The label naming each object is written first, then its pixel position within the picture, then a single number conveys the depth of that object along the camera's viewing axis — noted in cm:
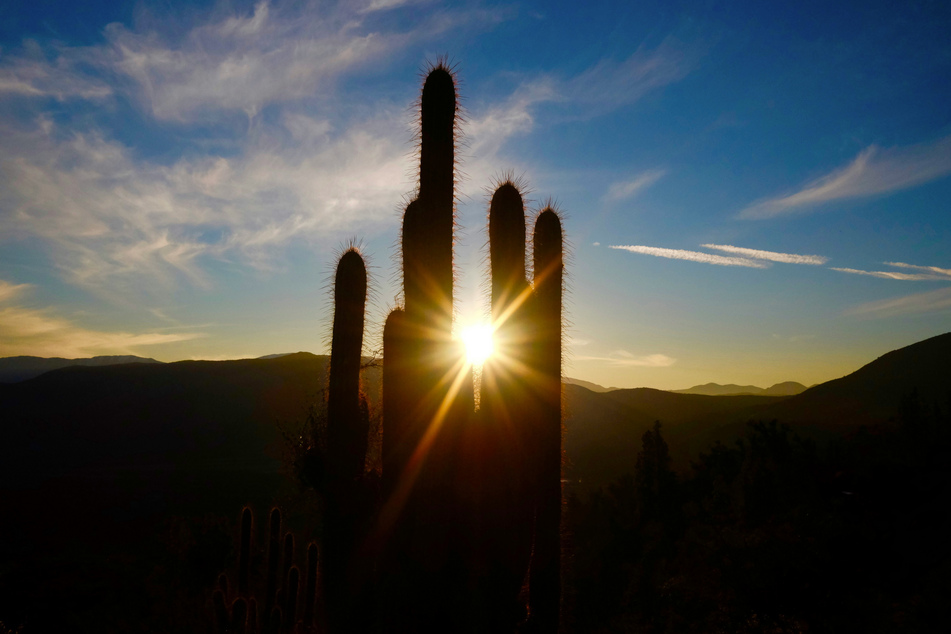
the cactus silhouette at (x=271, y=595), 714
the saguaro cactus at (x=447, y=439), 387
